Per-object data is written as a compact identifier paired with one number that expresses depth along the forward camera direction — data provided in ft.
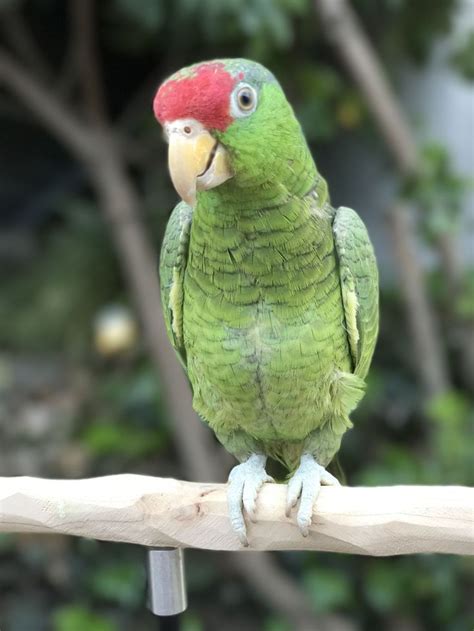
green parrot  2.14
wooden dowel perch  2.38
